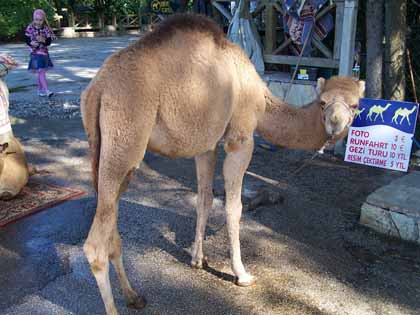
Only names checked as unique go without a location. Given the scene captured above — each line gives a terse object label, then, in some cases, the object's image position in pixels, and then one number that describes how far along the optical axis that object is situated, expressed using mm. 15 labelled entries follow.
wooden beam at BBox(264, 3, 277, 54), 8070
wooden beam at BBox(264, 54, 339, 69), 7242
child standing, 10578
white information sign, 5328
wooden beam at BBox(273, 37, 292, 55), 7966
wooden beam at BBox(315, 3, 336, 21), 6973
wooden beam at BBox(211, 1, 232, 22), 8845
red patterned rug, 5105
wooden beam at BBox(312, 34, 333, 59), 7270
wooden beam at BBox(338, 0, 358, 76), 6516
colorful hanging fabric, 7105
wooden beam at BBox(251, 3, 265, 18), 8181
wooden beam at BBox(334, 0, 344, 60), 6922
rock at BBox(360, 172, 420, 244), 4420
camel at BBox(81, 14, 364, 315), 2918
